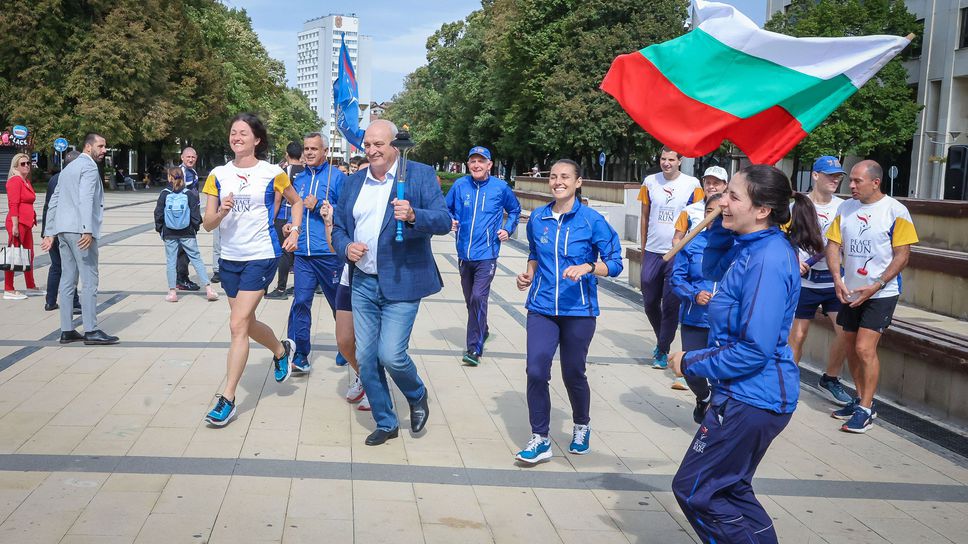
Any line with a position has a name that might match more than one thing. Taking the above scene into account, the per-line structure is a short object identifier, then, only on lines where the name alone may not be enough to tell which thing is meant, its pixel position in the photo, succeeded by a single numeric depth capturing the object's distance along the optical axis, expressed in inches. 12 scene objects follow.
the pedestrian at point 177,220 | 460.8
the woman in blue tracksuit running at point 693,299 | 245.3
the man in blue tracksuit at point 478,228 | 335.9
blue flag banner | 296.8
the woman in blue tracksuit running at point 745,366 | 135.2
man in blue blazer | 220.1
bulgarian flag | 211.2
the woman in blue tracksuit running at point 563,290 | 217.3
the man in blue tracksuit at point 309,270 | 302.2
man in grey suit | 329.4
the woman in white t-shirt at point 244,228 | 242.7
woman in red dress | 435.2
